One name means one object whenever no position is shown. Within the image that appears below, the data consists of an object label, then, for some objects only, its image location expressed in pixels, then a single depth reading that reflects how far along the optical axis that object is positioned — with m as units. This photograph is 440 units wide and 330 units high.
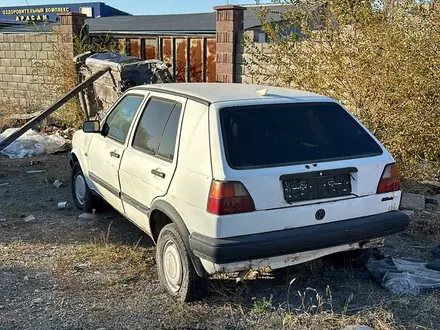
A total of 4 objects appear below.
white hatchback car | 3.30
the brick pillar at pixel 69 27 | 11.78
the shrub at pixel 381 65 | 6.24
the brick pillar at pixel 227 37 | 9.16
